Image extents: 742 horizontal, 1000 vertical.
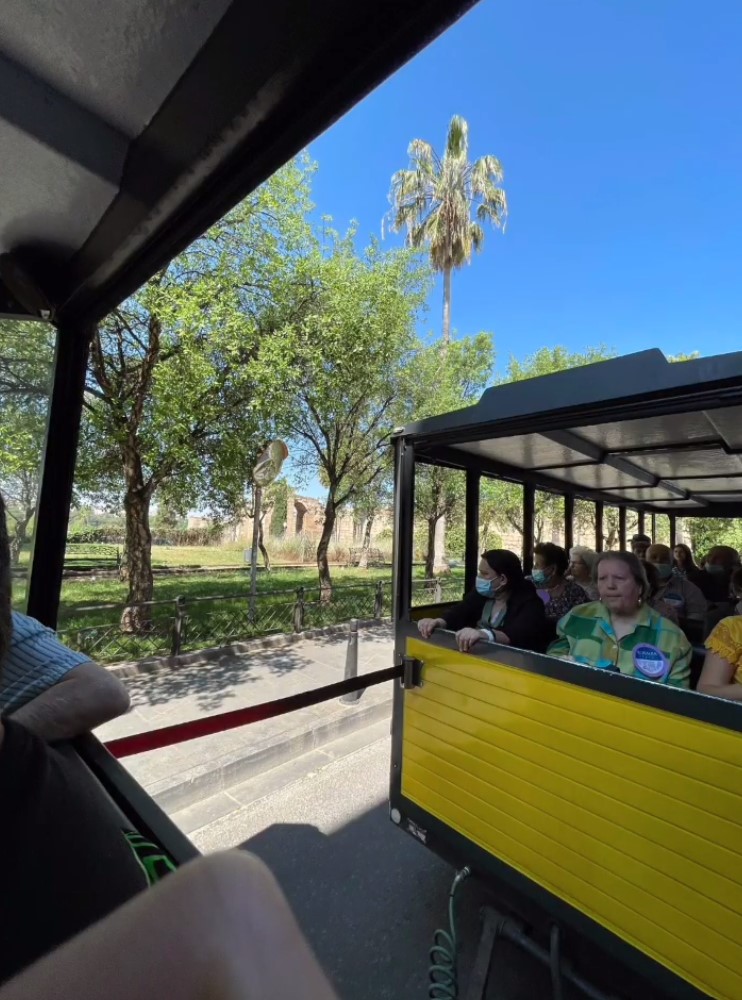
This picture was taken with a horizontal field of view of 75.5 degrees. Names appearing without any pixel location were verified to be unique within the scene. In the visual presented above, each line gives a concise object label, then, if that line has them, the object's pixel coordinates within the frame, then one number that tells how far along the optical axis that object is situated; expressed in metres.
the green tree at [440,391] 11.61
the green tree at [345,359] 8.16
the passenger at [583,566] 4.33
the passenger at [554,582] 3.78
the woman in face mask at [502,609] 2.71
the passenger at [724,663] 1.88
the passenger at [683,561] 6.34
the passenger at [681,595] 4.50
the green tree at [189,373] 6.66
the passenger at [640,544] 6.11
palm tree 18.50
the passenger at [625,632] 2.10
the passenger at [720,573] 5.70
